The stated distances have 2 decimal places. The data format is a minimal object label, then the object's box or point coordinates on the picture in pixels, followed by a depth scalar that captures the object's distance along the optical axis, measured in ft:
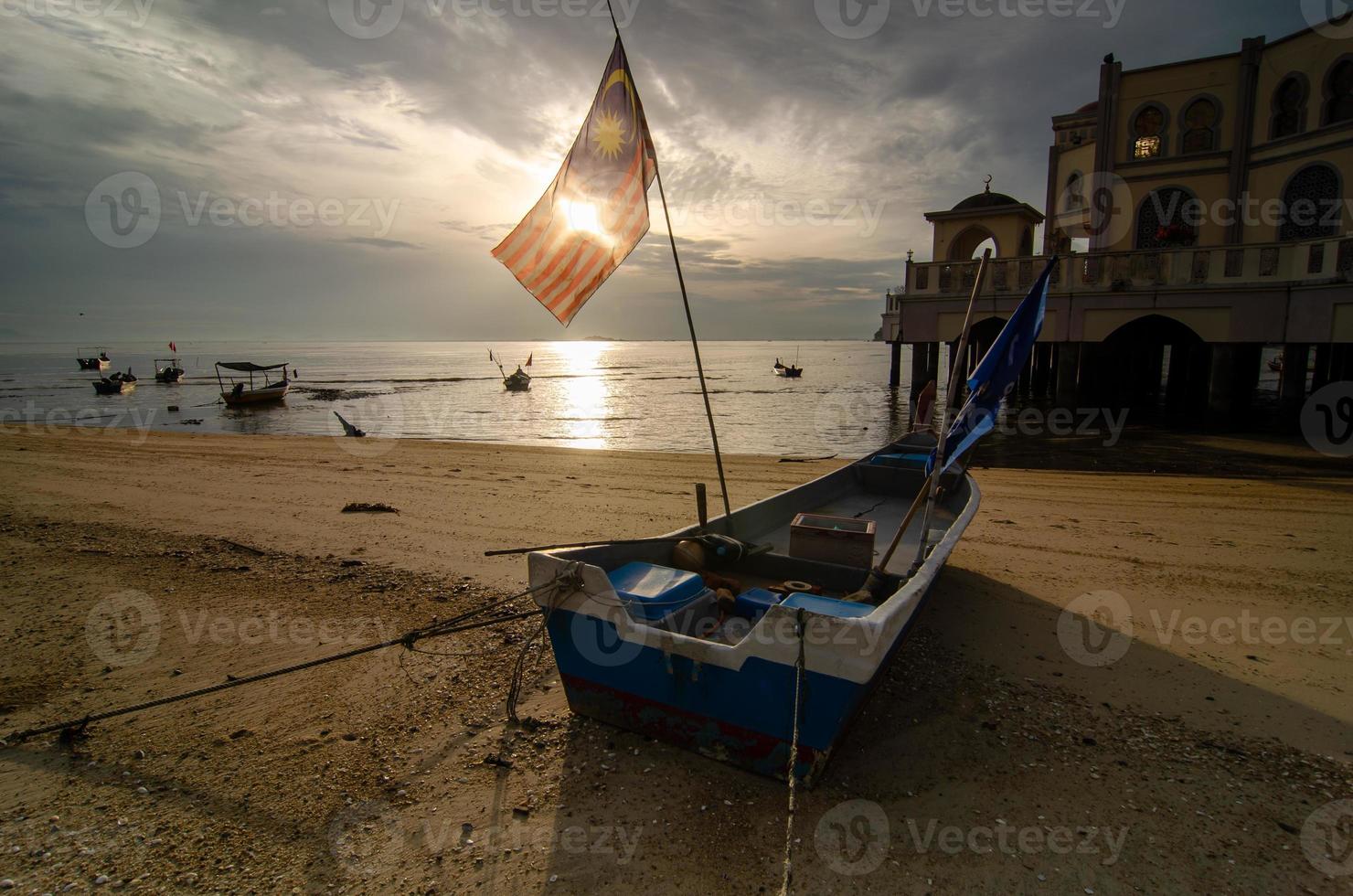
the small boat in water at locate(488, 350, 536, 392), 181.88
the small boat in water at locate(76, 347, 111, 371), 227.61
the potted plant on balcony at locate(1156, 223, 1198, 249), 71.92
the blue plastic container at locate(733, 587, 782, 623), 15.79
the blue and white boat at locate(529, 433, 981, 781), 11.52
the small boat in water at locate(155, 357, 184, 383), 209.31
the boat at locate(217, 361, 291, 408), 130.41
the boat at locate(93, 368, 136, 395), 162.09
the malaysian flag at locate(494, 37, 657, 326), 19.81
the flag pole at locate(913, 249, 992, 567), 16.70
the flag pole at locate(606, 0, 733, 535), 20.29
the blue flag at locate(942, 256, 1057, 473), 16.85
